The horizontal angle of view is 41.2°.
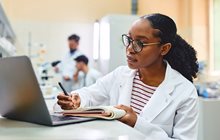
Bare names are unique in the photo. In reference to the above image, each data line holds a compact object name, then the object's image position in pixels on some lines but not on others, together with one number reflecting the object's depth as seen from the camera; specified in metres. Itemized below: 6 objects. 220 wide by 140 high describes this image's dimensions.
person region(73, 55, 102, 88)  4.14
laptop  0.61
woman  1.18
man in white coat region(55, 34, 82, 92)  4.38
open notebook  0.77
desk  0.56
